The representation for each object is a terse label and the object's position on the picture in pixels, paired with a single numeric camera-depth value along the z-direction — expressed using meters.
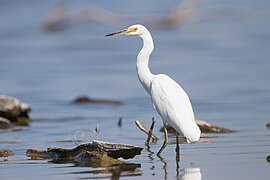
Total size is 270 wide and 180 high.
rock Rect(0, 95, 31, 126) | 23.80
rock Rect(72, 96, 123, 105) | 27.87
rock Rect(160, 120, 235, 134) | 19.89
